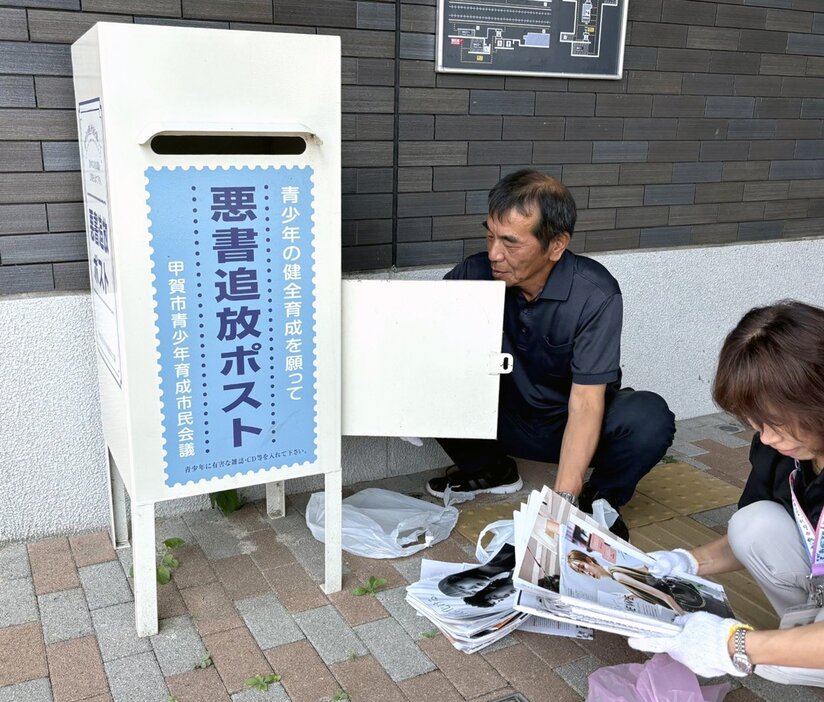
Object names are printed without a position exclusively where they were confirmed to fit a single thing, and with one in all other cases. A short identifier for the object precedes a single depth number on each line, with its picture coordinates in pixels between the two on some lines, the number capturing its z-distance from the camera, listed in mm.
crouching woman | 1779
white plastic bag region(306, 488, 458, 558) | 2949
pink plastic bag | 2033
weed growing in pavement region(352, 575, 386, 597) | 2682
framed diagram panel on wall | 3303
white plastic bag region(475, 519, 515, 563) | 2838
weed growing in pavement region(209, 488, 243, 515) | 3201
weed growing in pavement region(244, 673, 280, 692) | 2223
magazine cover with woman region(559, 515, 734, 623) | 1943
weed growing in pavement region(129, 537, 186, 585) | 2738
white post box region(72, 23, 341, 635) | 2082
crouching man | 2818
